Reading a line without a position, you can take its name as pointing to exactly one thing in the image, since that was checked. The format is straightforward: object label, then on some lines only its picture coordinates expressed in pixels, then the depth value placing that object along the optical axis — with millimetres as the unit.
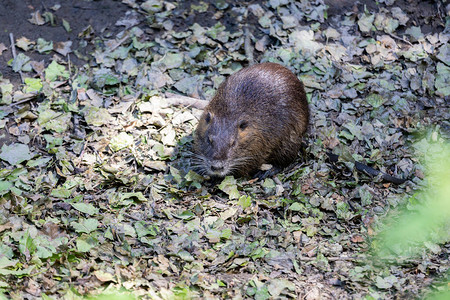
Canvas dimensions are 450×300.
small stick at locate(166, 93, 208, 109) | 13187
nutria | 11148
